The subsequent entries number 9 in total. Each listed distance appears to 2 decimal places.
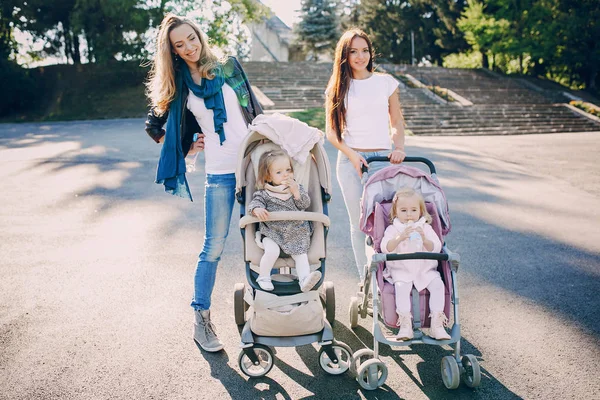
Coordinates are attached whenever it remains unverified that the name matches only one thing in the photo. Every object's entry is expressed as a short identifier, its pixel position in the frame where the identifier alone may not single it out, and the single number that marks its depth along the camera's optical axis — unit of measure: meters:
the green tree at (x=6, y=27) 30.03
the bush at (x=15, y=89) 28.30
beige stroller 3.10
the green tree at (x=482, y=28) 32.09
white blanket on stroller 3.26
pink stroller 3.00
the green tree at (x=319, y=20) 45.09
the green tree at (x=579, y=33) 28.80
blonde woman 3.27
